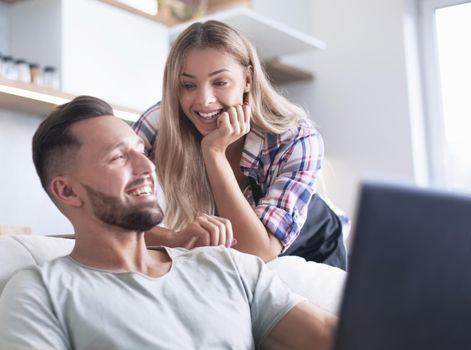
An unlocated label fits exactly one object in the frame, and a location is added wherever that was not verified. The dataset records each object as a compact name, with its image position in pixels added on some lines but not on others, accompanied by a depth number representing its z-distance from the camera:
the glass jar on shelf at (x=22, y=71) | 2.87
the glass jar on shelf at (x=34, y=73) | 2.92
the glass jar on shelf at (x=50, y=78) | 2.97
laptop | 0.56
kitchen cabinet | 3.09
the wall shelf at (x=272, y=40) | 3.58
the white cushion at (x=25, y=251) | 1.34
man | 1.22
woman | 1.78
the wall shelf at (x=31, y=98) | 2.74
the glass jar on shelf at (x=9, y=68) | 2.83
